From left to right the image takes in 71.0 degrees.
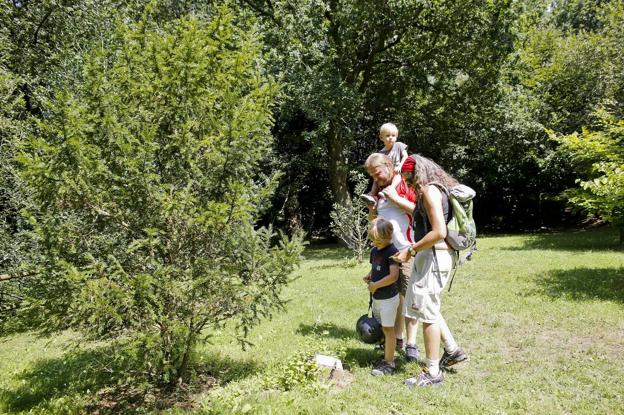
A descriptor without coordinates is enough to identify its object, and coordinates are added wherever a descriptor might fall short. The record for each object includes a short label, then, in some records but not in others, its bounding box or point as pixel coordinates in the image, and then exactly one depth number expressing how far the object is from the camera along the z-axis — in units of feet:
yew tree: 11.95
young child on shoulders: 16.73
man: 15.07
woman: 13.15
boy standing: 14.38
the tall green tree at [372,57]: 45.85
